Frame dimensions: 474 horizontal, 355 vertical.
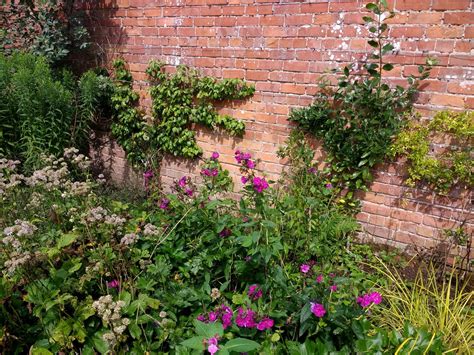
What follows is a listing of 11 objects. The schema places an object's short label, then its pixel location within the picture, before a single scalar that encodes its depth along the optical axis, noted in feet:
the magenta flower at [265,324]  5.98
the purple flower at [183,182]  9.51
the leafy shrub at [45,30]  16.14
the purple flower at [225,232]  8.06
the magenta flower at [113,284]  7.26
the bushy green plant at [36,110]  13.33
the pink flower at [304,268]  6.80
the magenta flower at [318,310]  5.89
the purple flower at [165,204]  9.37
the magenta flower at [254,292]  6.89
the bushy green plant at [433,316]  7.61
